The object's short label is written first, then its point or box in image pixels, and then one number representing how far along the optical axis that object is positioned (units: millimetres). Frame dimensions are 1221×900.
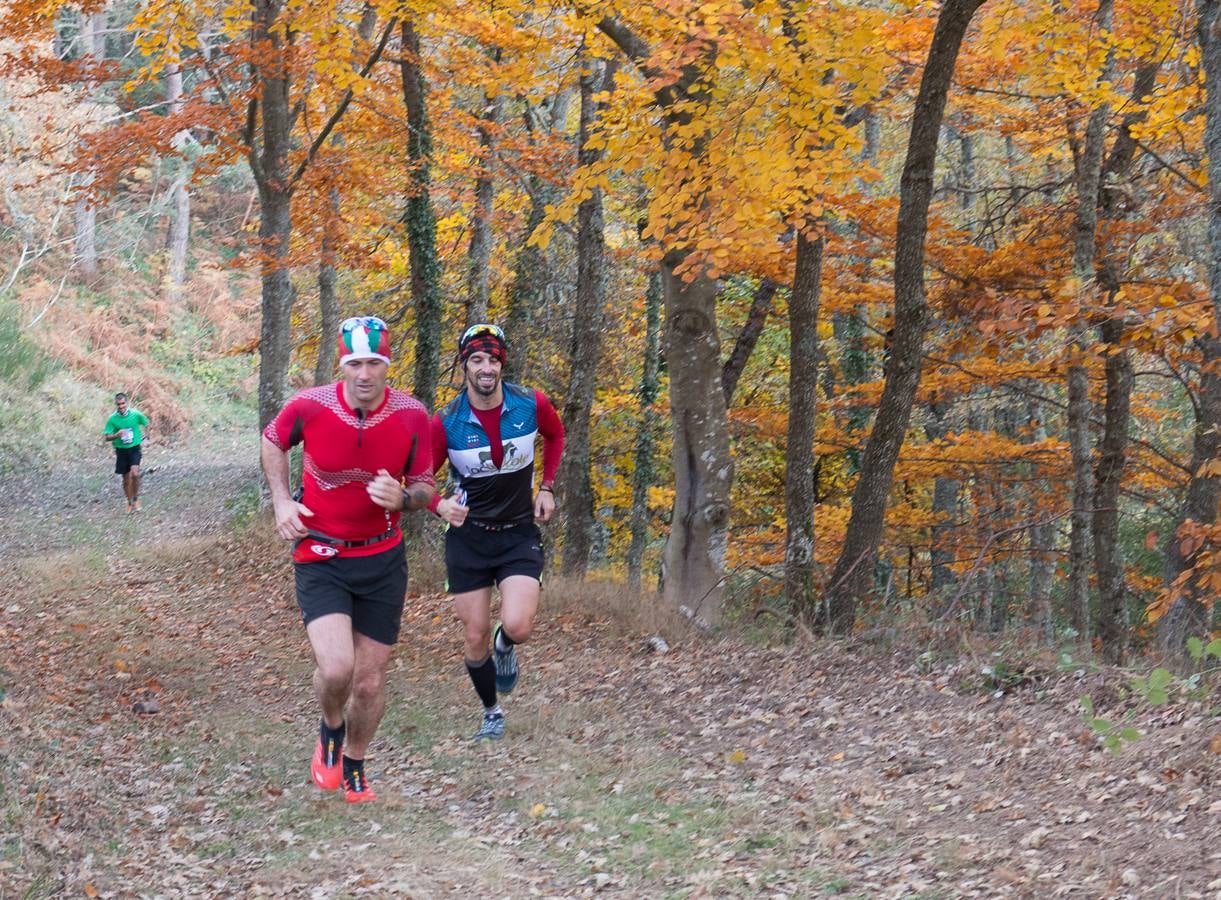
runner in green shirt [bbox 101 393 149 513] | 22375
